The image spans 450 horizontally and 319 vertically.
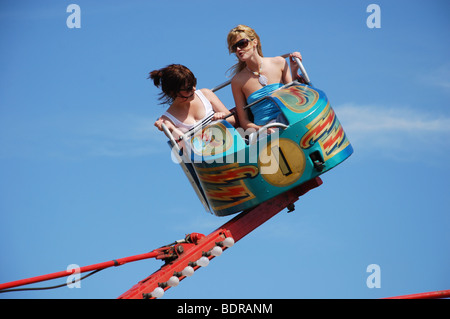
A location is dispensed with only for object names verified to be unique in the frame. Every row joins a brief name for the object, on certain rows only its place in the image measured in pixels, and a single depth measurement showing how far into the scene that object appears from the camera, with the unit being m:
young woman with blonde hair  20.06
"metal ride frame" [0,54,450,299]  17.22
